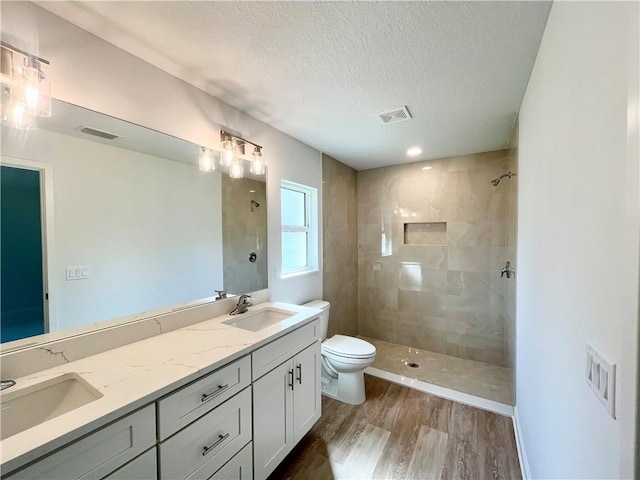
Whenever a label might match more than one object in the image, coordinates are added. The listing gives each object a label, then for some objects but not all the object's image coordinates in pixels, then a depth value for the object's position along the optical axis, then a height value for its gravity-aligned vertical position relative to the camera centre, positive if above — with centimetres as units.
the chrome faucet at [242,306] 179 -50
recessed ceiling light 262 +87
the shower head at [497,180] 260 +55
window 245 +6
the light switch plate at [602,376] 53 -32
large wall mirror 103 +5
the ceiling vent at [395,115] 183 +88
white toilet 209 -108
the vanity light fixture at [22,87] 96 +57
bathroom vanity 73 -62
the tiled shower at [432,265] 264 -36
